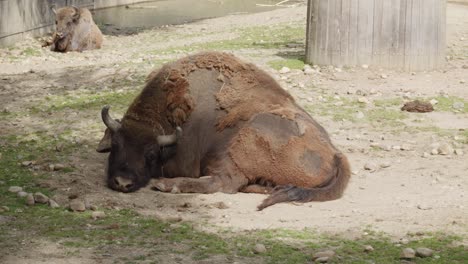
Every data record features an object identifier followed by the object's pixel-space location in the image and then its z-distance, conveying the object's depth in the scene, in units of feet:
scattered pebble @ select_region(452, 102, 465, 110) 71.56
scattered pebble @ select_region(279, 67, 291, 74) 83.56
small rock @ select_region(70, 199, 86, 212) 45.32
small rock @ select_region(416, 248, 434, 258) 38.78
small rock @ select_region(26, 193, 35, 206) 46.08
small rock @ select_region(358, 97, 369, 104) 73.20
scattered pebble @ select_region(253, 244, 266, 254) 39.21
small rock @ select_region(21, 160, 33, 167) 53.98
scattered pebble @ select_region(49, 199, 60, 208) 45.83
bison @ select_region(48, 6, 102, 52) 110.83
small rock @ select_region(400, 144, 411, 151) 60.05
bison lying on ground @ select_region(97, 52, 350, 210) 51.11
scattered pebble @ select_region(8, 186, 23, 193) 48.16
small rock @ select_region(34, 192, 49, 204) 46.44
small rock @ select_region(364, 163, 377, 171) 55.72
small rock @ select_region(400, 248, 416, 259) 38.58
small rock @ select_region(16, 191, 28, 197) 47.26
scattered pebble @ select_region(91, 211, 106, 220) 44.49
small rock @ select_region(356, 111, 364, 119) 68.85
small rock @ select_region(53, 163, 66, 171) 53.11
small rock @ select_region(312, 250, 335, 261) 38.32
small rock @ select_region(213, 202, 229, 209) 47.88
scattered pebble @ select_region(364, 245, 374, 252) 39.78
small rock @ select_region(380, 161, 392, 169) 56.44
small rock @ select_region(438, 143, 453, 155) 58.54
